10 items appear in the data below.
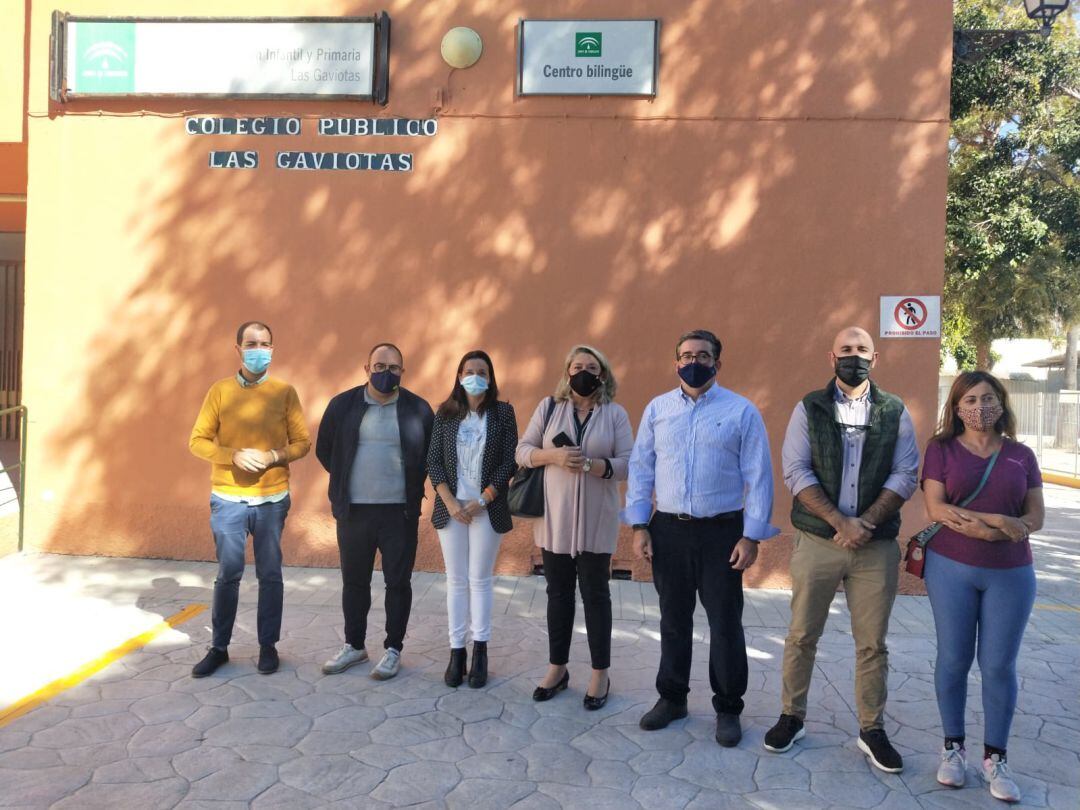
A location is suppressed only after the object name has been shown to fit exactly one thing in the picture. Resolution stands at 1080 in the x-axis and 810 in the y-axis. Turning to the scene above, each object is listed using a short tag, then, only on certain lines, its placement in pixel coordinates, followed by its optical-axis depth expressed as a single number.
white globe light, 6.89
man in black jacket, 4.66
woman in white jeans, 4.58
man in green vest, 3.71
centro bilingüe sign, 6.86
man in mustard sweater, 4.64
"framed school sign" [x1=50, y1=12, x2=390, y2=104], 6.99
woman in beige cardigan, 4.25
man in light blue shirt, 3.92
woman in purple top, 3.45
